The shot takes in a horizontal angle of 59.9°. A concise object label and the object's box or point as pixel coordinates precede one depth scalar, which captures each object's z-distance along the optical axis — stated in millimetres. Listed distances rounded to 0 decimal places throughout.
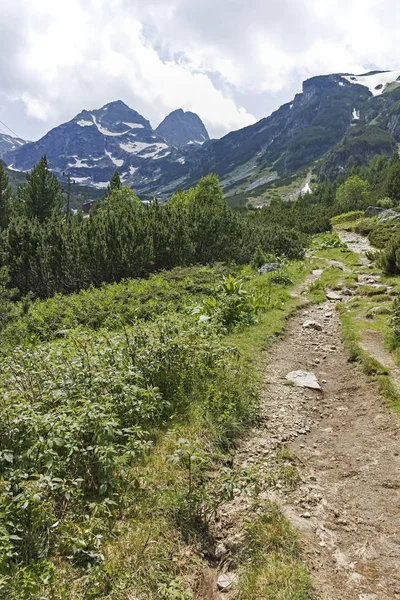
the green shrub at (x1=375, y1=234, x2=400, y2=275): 16073
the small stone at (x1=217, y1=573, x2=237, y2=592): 3483
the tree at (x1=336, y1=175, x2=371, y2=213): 67012
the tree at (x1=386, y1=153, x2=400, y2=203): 55625
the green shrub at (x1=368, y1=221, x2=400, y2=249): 26500
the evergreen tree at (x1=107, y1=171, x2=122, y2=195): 58406
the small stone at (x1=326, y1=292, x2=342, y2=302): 14660
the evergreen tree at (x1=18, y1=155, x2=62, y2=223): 44688
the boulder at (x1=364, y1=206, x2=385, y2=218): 44341
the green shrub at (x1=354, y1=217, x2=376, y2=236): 35906
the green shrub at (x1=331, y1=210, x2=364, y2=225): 50894
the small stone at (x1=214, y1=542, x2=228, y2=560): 3906
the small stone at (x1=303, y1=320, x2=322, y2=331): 11727
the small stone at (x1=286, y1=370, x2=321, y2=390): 7840
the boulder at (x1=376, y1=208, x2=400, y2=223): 34469
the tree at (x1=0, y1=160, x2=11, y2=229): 44406
